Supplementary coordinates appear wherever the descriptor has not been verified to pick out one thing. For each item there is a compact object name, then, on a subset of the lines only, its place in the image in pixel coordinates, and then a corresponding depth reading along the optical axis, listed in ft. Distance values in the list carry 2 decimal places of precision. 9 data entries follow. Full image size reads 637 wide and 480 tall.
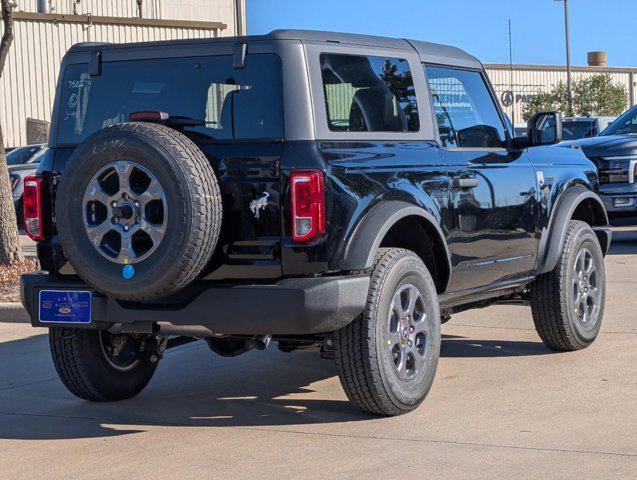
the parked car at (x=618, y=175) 47.62
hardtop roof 19.16
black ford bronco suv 18.16
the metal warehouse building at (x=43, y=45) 101.60
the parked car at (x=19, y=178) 64.34
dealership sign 147.64
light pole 145.28
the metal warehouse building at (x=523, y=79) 151.84
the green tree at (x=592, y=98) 155.12
